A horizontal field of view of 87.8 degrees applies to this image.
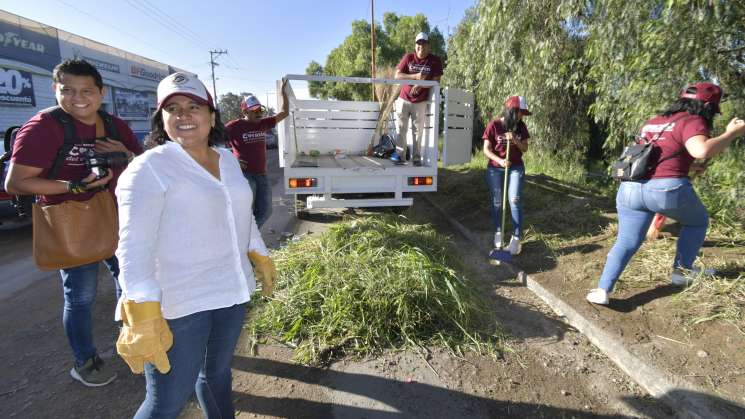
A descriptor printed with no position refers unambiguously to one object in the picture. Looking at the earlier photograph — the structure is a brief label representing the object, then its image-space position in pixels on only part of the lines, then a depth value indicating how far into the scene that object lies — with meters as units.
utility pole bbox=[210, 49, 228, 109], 42.97
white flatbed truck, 5.21
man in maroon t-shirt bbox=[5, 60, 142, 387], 2.13
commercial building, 15.98
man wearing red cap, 4.66
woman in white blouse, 1.34
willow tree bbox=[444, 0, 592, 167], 6.51
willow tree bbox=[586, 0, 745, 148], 3.93
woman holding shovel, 4.60
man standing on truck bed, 5.87
